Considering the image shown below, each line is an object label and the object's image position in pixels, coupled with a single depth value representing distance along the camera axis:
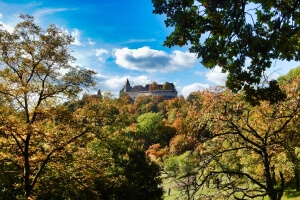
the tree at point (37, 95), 11.92
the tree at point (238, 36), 4.94
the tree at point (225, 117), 10.42
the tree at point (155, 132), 62.72
